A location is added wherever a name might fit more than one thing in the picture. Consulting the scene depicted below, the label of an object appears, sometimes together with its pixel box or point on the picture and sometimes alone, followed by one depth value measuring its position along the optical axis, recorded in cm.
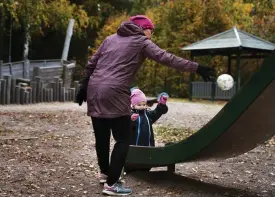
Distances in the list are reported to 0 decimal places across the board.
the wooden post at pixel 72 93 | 1902
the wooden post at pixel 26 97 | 1609
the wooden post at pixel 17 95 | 1576
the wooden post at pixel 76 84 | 1979
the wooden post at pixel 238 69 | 1982
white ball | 517
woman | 371
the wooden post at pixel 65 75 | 2084
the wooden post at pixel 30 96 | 1645
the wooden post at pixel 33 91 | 1669
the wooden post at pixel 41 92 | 1705
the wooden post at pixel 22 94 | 1592
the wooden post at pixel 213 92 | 2208
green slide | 324
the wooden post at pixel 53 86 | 1795
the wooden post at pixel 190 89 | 2216
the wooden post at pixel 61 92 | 1822
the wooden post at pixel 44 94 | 1727
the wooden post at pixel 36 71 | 1895
